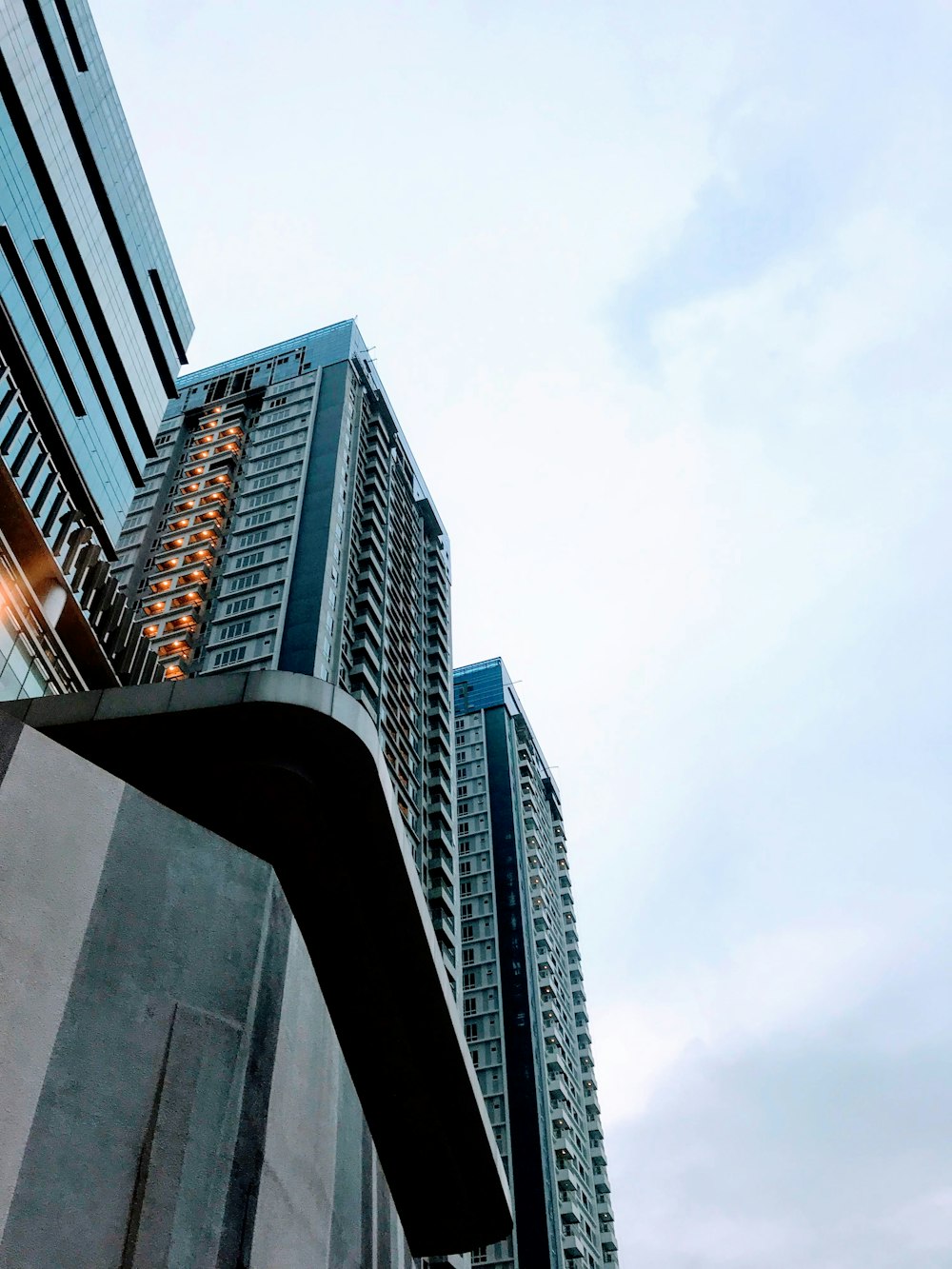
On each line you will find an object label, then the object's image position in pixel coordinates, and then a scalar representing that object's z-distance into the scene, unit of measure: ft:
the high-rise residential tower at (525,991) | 242.58
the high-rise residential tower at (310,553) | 197.16
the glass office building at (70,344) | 86.43
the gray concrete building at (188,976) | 30.78
